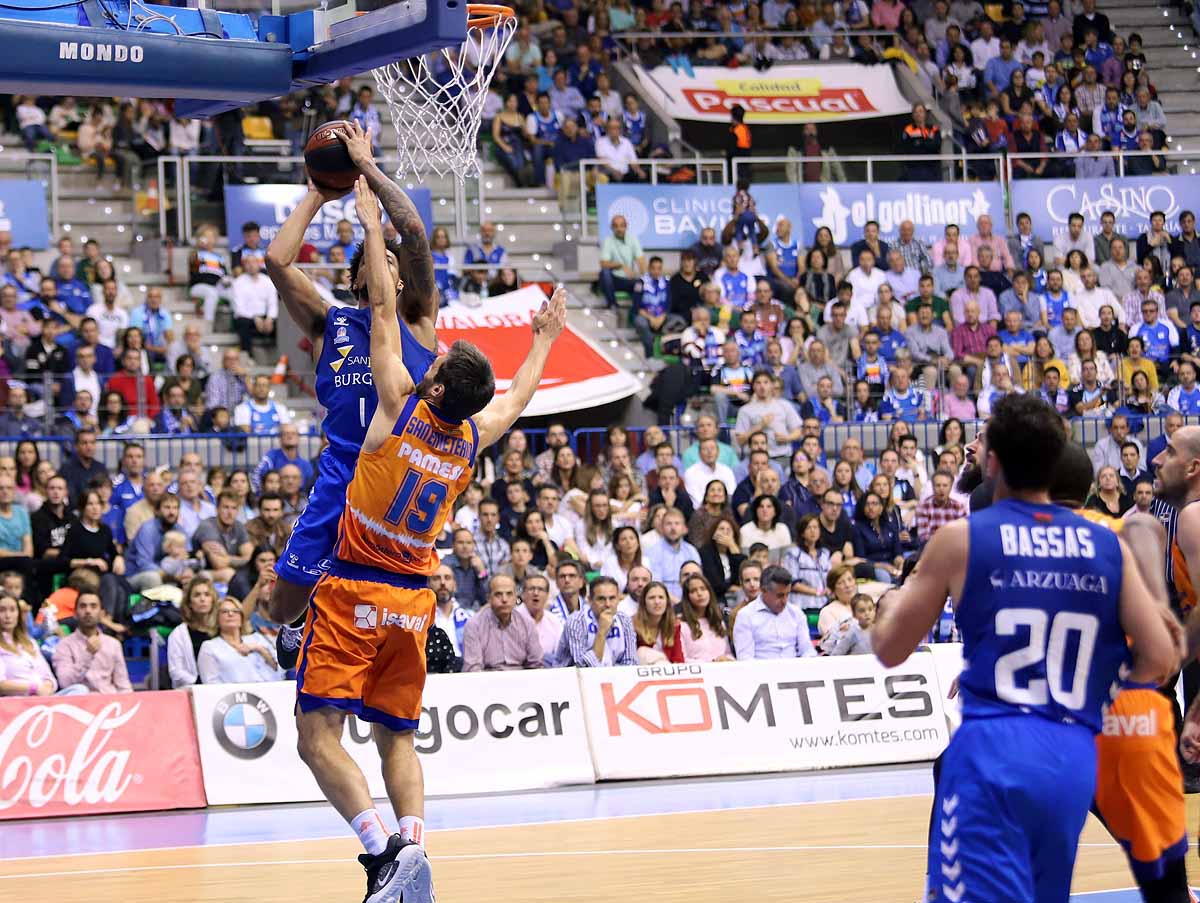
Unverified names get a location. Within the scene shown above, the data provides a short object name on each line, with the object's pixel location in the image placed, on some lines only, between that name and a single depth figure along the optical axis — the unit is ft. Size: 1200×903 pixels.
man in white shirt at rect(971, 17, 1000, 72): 86.17
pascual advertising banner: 81.00
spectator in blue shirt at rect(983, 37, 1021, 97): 84.43
